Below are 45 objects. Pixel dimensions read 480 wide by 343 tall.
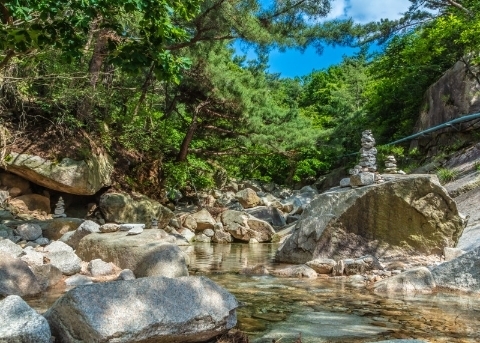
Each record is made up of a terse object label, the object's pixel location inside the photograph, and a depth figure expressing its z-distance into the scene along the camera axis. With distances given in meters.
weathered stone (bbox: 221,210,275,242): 13.52
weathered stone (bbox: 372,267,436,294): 5.55
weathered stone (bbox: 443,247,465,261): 6.79
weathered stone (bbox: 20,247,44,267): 6.26
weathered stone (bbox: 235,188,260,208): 19.39
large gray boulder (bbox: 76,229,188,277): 6.15
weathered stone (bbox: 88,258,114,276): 6.26
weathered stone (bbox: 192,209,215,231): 14.02
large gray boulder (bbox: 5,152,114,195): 10.75
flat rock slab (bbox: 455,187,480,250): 7.19
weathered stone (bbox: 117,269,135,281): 5.96
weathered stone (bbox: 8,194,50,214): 10.92
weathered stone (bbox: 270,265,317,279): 7.00
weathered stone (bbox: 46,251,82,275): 6.23
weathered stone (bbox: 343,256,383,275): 7.03
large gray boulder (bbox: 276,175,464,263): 7.70
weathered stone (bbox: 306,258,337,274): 7.31
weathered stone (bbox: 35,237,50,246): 8.37
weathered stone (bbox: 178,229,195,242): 13.04
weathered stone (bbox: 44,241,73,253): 7.27
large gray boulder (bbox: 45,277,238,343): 2.72
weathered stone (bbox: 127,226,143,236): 7.34
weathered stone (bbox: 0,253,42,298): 4.88
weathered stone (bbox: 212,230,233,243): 13.32
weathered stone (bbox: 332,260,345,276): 7.07
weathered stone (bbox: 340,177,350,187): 8.84
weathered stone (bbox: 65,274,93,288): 5.77
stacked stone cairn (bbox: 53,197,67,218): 10.71
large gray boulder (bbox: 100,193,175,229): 12.25
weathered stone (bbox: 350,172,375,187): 8.21
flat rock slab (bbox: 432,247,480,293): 5.37
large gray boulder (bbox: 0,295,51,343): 2.52
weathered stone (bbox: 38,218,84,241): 9.06
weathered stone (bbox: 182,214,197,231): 13.91
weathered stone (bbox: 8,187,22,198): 11.12
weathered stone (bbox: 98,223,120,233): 7.84
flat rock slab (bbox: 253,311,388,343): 3.62
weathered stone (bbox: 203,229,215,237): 13.60
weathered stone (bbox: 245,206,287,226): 16.25
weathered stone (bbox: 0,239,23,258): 6.50
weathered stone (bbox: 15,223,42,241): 8.59
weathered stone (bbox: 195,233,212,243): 13.14
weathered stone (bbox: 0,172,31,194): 11.21
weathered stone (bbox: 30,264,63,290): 5.48
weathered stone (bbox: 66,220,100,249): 8.06
